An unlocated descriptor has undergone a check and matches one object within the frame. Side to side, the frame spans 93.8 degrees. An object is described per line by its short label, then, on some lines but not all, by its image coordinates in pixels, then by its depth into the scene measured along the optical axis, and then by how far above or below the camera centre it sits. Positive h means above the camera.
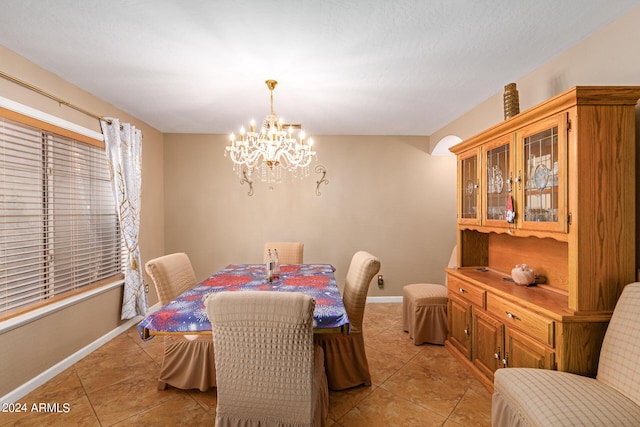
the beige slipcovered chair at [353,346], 2.20 -0.97
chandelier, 2.35 +0.60
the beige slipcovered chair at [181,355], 2.15 -1.02
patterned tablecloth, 1.68 -0.56
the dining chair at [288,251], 3.61 -0.43
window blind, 2.14 +0.00
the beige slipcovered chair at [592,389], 1.27 -0.84
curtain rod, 2.08 +0.97
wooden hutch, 1.63 -0.06
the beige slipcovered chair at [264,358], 1.34 -0.68
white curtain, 3.04 +0.26
